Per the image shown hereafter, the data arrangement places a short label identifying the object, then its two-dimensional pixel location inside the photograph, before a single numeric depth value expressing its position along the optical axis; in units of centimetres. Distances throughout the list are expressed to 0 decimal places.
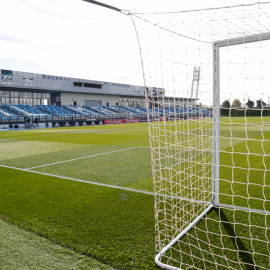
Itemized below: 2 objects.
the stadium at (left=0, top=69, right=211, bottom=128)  3353
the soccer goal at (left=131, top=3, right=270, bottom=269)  247
